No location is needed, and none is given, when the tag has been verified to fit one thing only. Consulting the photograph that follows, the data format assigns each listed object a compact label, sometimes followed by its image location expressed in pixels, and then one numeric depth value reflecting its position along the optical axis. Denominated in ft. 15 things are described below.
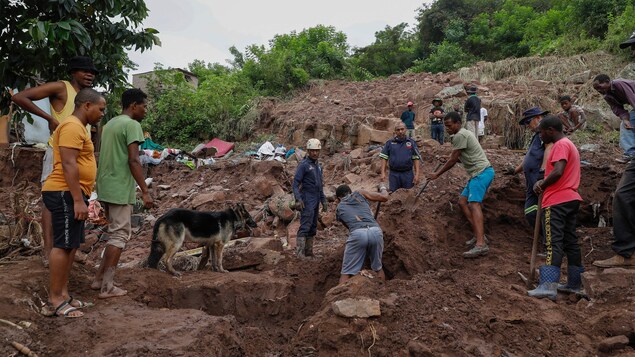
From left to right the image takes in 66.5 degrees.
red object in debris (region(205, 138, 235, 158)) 55.16
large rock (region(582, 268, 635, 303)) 14.43
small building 69.62
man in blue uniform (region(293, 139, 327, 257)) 24.23
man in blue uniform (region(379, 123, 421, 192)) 26.86
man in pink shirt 15.16
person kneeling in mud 18.34
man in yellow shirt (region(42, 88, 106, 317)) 12.60
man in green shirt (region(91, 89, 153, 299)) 14.66
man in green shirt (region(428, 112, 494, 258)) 20.74
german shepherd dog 18.40
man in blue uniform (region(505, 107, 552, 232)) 18.58
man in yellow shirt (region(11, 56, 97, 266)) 14.23
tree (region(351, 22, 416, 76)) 95.61
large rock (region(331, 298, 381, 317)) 13.29
